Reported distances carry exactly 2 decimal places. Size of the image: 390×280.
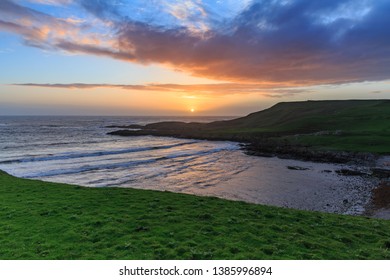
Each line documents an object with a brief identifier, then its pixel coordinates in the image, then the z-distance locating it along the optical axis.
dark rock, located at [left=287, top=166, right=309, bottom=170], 42.16
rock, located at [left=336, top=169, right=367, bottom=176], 37.19
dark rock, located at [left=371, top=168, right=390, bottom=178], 35.62
